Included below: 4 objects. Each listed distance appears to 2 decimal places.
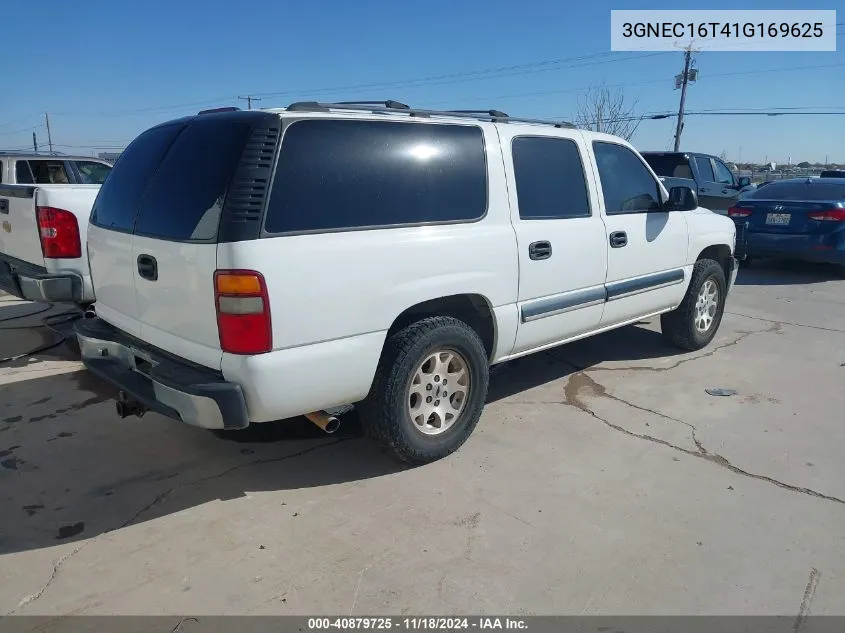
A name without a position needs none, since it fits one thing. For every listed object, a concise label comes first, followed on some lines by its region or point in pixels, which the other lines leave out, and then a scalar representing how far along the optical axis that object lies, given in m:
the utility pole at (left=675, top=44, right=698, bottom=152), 35.53
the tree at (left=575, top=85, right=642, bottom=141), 35.19
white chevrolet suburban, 2.89
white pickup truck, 5.23
